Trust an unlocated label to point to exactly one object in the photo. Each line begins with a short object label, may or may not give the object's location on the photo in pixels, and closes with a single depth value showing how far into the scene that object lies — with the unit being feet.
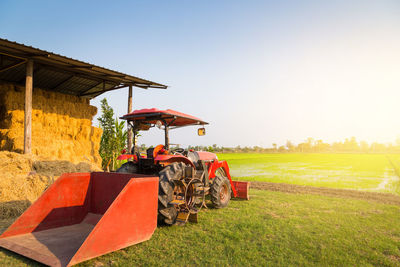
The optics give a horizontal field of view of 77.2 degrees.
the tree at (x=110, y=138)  41.55
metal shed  24.12
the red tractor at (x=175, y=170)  14.01
